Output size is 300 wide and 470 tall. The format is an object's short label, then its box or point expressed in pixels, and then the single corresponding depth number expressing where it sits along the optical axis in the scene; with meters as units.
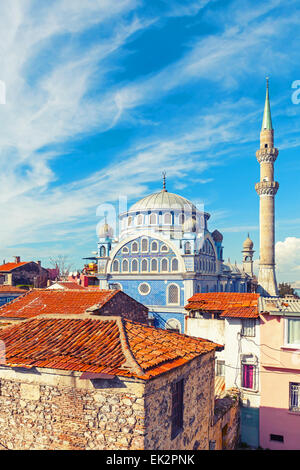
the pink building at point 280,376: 12.38
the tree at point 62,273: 47.69
